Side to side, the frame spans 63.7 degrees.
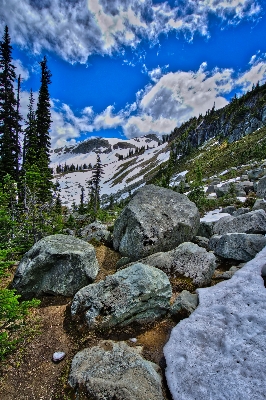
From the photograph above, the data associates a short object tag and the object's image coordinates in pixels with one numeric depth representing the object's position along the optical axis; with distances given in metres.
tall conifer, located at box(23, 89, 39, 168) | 23.07
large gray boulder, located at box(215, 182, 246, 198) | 28.70
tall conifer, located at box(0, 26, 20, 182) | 24.06
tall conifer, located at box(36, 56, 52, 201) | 26.53
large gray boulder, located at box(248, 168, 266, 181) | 35.62
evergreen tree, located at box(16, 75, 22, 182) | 26.38
